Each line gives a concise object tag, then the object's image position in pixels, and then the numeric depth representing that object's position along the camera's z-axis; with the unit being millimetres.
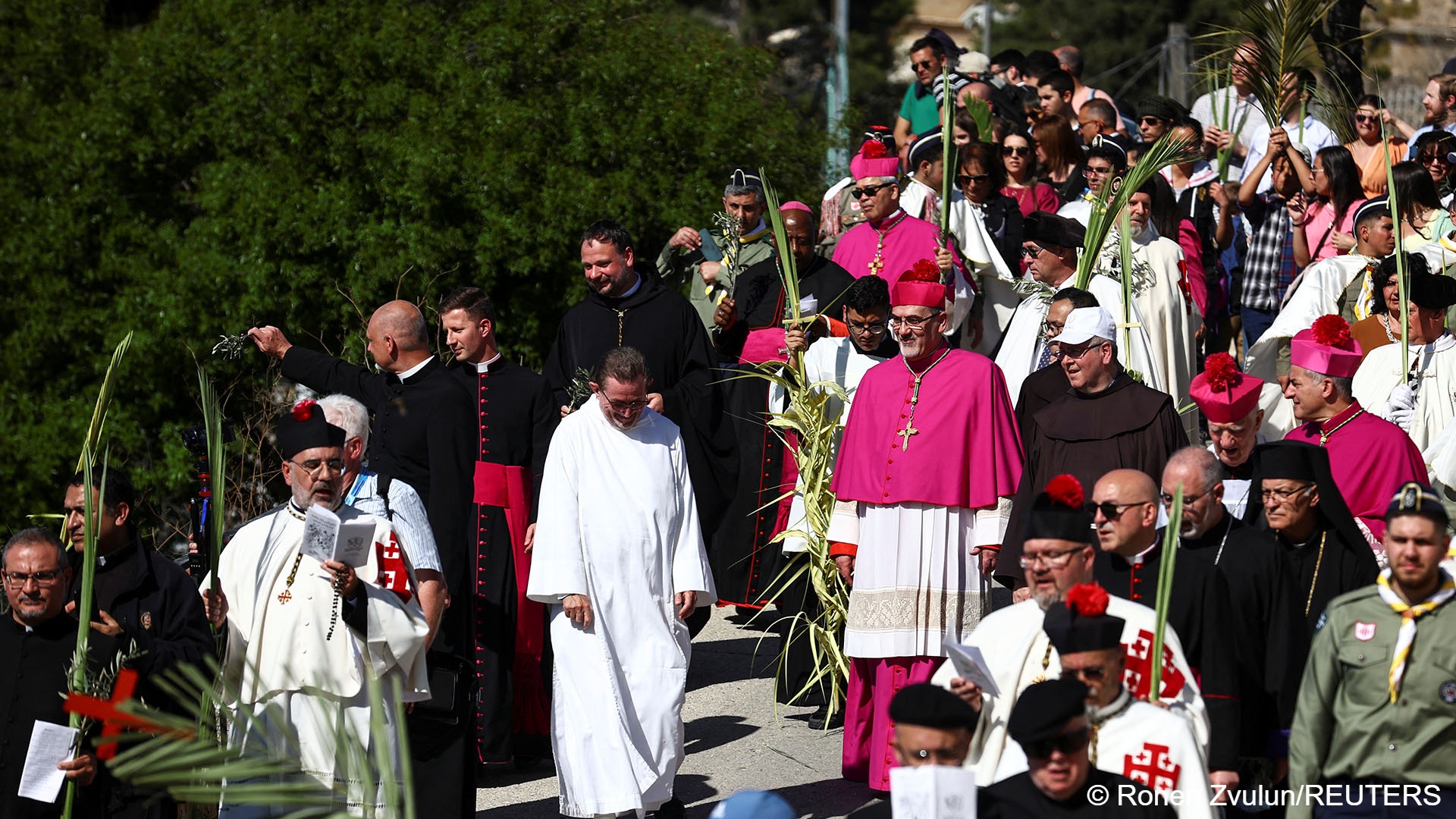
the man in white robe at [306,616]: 11914
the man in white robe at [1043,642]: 10352
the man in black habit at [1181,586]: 11055
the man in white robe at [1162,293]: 19719
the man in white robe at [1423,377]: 16375
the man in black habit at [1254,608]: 11875
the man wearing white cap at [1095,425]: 14555
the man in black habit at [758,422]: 19359
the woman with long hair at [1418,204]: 20031
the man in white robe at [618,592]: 14148
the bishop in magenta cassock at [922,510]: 14953
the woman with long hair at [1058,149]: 24047
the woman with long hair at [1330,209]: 21344
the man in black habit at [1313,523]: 12328
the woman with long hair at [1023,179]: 23469
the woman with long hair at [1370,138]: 23564
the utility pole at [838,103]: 28172
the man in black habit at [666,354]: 17594
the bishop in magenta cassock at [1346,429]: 13891
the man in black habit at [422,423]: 15734
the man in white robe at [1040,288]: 18375
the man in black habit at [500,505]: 16297
